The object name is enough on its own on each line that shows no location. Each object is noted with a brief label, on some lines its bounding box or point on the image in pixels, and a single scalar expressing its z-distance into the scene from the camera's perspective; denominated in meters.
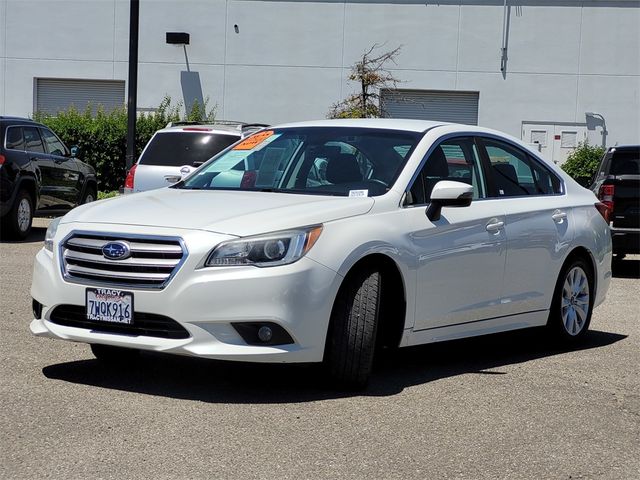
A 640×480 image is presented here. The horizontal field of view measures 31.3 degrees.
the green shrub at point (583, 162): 25.75
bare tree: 26.55
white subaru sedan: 6.07
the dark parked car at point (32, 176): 15.68
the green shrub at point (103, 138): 26.42
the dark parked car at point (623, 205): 14.14
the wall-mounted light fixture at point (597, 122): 27.83
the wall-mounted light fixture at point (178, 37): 28.48
